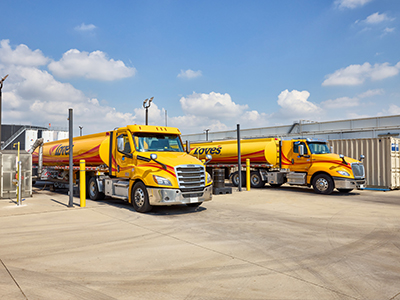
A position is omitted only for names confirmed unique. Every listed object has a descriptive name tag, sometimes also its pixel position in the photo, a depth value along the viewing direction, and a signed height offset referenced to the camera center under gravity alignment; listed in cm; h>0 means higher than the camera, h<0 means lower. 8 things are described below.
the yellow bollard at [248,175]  1589 -75
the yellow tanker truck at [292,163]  1452 -19
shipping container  1664 -7
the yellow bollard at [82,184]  1053 -74
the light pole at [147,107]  2363 +393
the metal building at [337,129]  2878 +317
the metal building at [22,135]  3055 +273
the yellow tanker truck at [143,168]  892 -22
